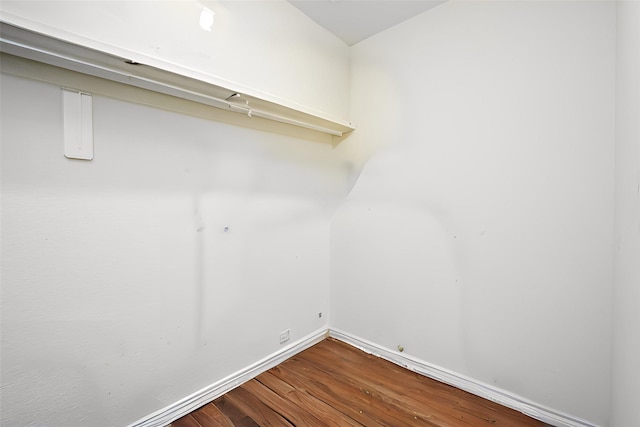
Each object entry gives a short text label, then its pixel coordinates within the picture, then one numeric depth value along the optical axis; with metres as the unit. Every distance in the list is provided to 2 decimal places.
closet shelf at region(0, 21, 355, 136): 0.98
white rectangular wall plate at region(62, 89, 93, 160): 1.15
